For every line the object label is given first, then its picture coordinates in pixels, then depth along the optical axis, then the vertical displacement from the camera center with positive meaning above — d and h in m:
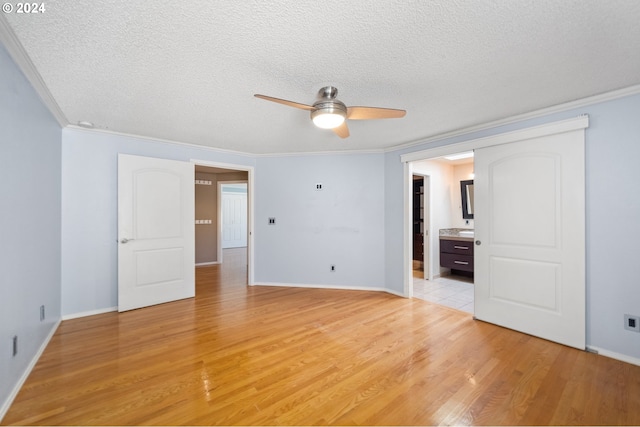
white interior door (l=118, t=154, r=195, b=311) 3.36 -0.24
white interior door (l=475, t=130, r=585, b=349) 2.45 -0.24
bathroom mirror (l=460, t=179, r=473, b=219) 5.25 +0.32
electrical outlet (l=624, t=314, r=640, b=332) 2.16 -0.91
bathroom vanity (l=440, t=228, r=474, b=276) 4.81 -0.67
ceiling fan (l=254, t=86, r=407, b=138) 2.01 +0.80
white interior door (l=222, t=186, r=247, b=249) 9.12 -0.19
